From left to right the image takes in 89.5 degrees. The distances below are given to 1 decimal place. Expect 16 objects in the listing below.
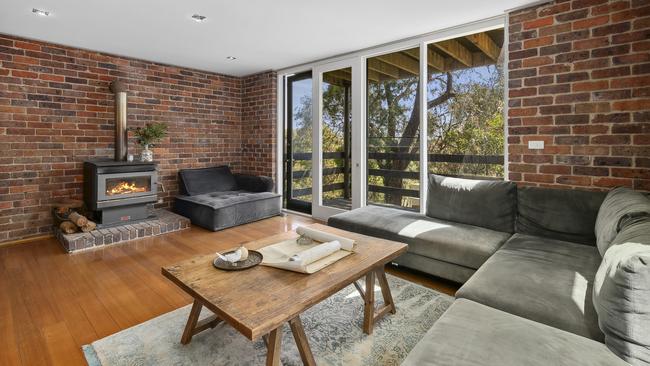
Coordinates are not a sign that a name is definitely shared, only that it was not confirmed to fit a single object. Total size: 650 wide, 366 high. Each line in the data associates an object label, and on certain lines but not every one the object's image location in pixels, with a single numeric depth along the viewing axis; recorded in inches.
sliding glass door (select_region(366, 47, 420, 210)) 154.6
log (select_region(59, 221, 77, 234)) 145.5
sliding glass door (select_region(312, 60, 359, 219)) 183.6
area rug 68.3
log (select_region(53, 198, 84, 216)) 154.1
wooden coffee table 53.3
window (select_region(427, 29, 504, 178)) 131.7
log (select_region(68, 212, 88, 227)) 146.6
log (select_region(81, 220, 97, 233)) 147.8
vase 179.8
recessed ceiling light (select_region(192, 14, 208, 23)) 125.0
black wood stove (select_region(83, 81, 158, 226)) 153.8
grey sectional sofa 44.3
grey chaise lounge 172.9
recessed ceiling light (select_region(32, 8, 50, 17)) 118.6
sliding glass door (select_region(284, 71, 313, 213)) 207.0
